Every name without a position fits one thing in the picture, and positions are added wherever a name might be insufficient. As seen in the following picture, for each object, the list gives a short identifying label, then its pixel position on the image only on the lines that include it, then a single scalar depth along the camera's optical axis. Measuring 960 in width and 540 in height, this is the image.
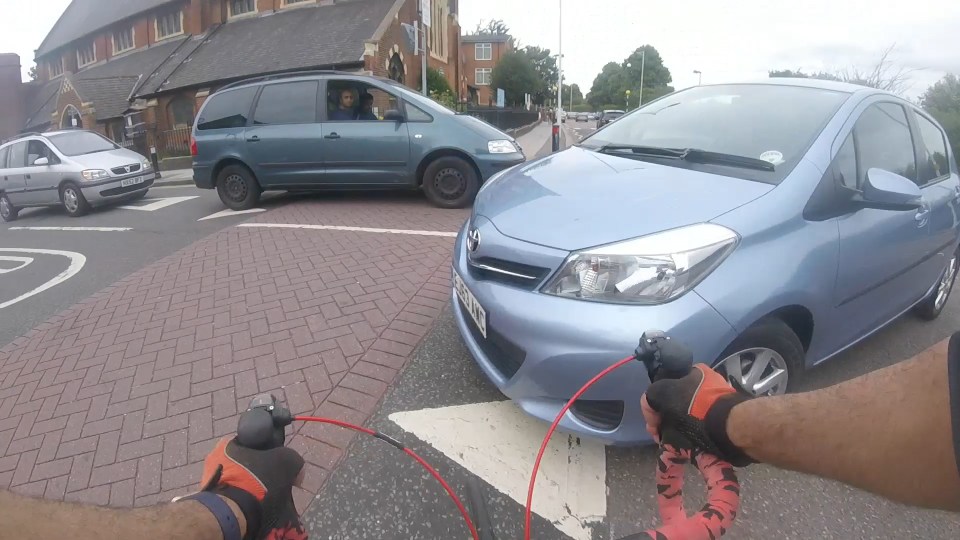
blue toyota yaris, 2.03
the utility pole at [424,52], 11.27
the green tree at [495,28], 75.24
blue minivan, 7.04
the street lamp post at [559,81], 25.07
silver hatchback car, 9.46
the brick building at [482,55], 65.25
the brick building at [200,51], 22.28
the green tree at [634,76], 86.62
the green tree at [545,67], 61.44
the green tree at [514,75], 38.47
